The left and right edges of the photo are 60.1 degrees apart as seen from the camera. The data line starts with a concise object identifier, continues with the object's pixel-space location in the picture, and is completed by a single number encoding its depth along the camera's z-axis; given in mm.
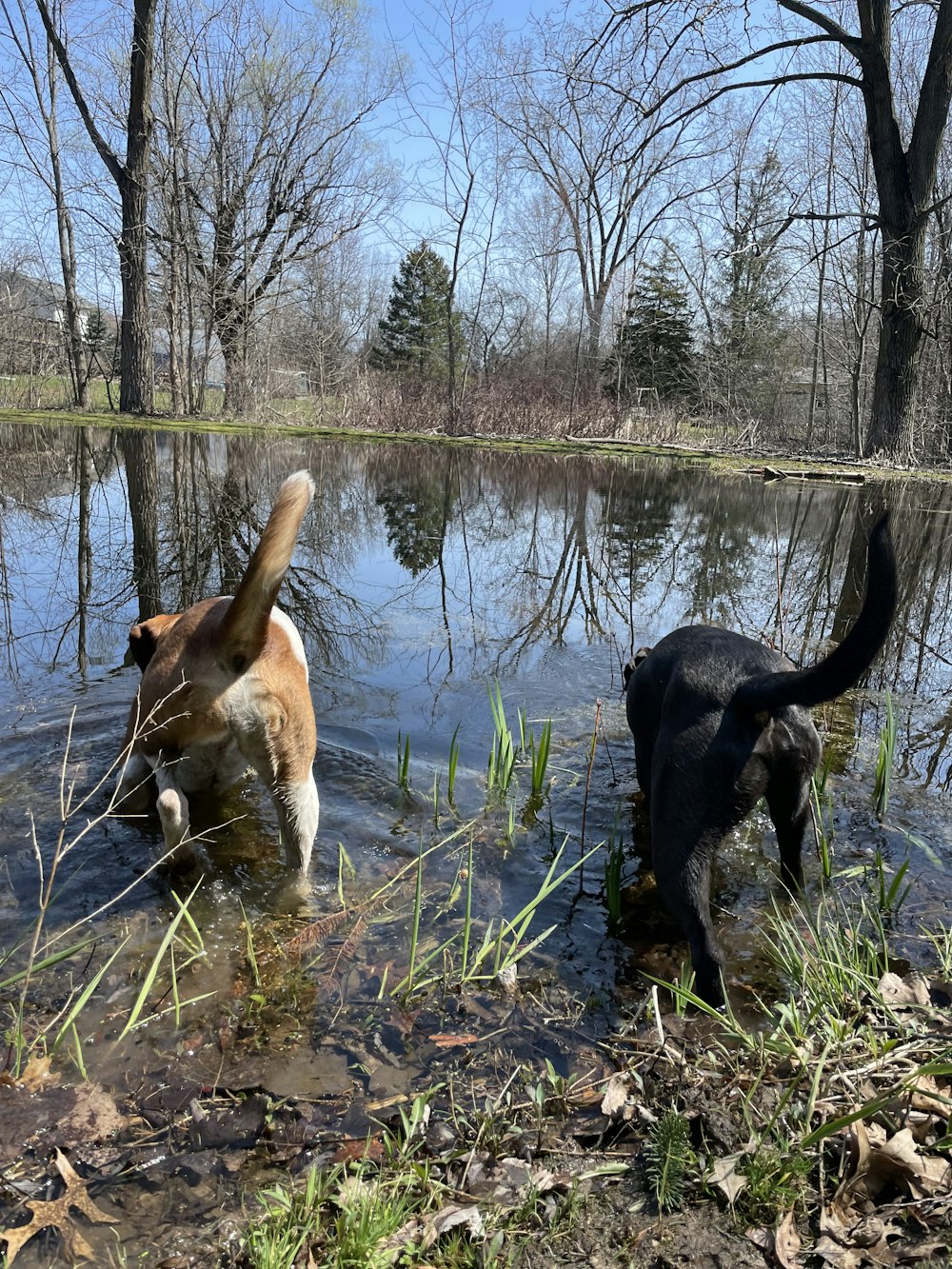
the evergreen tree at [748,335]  29828
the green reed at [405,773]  3911
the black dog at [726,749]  2424
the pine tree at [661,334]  35062
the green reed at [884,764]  3682
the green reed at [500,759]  3791
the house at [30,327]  22188
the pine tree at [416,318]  39844
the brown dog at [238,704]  2778
